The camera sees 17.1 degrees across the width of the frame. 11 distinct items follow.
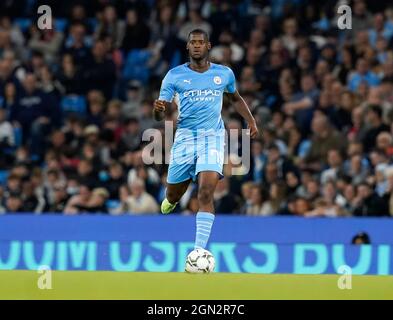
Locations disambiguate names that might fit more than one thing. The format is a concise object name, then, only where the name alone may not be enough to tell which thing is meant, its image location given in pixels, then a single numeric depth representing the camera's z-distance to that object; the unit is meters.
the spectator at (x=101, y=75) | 20.97
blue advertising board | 16.33
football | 12.22
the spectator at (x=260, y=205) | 17.80
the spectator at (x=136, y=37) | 21.77
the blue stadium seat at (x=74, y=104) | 20.80
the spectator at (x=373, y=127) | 18.47
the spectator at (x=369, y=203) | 17.30
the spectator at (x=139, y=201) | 18.16
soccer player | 12.43
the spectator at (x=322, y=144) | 18.61
